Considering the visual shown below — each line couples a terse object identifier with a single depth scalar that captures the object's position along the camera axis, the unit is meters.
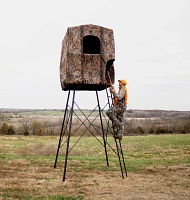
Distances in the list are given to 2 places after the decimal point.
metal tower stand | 10.25
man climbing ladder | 10.11
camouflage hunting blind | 10.42
